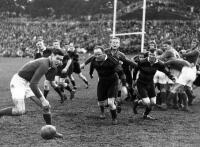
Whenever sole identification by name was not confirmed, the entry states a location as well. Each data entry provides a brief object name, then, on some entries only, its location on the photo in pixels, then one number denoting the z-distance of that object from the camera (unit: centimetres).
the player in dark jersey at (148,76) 1031
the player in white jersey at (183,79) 1152
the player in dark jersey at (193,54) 1202
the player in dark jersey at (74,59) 1508
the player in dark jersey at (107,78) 972
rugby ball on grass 779
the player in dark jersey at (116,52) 1008
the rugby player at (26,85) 792
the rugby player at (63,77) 1355
